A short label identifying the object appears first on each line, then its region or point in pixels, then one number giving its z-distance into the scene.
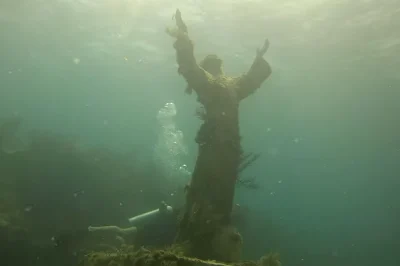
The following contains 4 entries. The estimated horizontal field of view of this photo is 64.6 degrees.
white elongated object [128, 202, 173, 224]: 12.53
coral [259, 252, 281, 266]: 6.92
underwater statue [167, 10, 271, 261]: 8.96
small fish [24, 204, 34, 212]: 14.36
